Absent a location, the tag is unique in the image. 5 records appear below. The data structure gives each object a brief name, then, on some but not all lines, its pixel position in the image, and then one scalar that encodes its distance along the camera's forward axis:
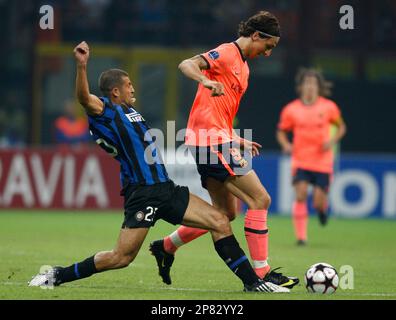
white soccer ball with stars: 18.36
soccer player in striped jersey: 17.72
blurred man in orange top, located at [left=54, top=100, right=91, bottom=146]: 45.37
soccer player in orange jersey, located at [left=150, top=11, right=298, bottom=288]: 18.70
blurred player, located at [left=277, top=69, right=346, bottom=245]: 31.12
